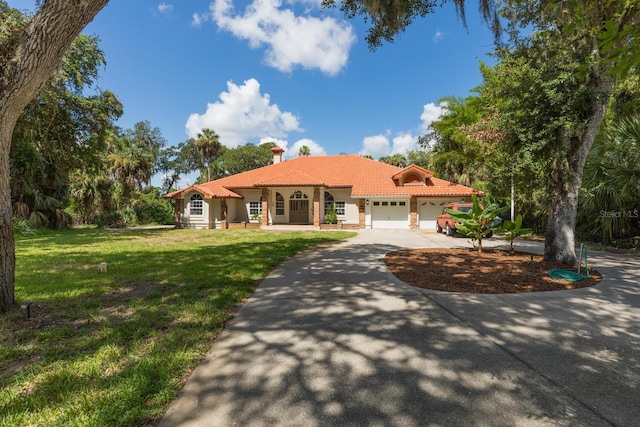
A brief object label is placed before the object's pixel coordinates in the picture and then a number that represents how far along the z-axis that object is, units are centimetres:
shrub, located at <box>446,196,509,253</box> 922
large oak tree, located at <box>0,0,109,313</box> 345
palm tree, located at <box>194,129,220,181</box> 3628
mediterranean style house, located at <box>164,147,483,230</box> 2136
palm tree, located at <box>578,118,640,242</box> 932
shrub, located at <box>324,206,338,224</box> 2230
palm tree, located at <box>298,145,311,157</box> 4794
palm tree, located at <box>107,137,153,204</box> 2634
